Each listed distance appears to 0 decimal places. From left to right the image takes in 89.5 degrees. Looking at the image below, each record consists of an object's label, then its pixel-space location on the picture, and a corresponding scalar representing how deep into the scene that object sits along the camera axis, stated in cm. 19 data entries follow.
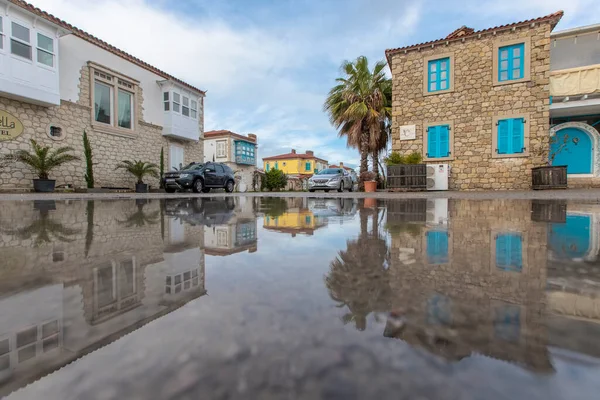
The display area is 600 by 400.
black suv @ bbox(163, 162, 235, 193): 1206
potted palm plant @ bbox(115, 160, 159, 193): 1348
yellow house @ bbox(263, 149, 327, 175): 5166
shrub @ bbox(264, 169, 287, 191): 2736
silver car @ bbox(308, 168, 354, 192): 1463
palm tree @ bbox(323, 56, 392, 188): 1554
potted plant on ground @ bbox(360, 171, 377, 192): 1266
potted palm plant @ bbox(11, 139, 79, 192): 986
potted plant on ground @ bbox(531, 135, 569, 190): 948
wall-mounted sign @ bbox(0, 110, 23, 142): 976
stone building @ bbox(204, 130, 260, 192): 3231
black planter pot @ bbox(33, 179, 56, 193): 984
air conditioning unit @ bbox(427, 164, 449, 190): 1170
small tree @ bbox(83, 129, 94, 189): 1206
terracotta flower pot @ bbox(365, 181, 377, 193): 1263
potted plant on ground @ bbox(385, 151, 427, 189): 1110
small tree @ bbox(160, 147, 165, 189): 1552
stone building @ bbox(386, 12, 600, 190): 1097
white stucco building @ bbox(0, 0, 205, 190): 989
